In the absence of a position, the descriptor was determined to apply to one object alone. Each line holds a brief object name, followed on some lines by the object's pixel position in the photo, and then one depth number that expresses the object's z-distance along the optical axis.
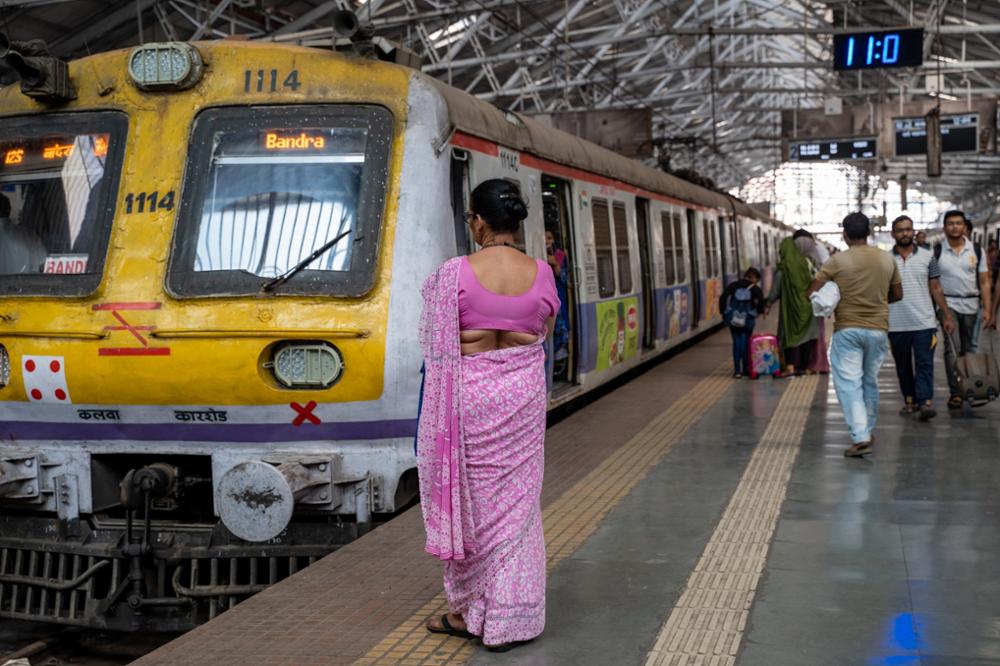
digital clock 19.47
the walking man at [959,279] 10.34
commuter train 6.11
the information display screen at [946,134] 28.09
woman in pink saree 4.41
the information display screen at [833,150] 30.25
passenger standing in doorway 9.96
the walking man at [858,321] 8.30
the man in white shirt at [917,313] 9.77
